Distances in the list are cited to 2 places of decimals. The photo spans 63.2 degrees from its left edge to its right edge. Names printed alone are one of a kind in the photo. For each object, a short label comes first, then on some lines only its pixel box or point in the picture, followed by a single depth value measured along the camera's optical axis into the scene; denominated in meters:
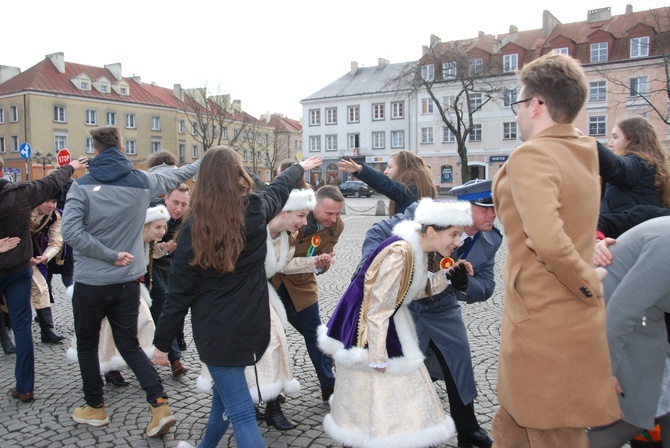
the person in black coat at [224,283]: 2.93
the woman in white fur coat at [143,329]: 4.91
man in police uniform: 3.66
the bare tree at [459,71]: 36.97
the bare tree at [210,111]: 53.03
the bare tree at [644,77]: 39.19
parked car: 47.00
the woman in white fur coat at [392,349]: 3.08
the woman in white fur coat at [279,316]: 3.80
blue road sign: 24.30
